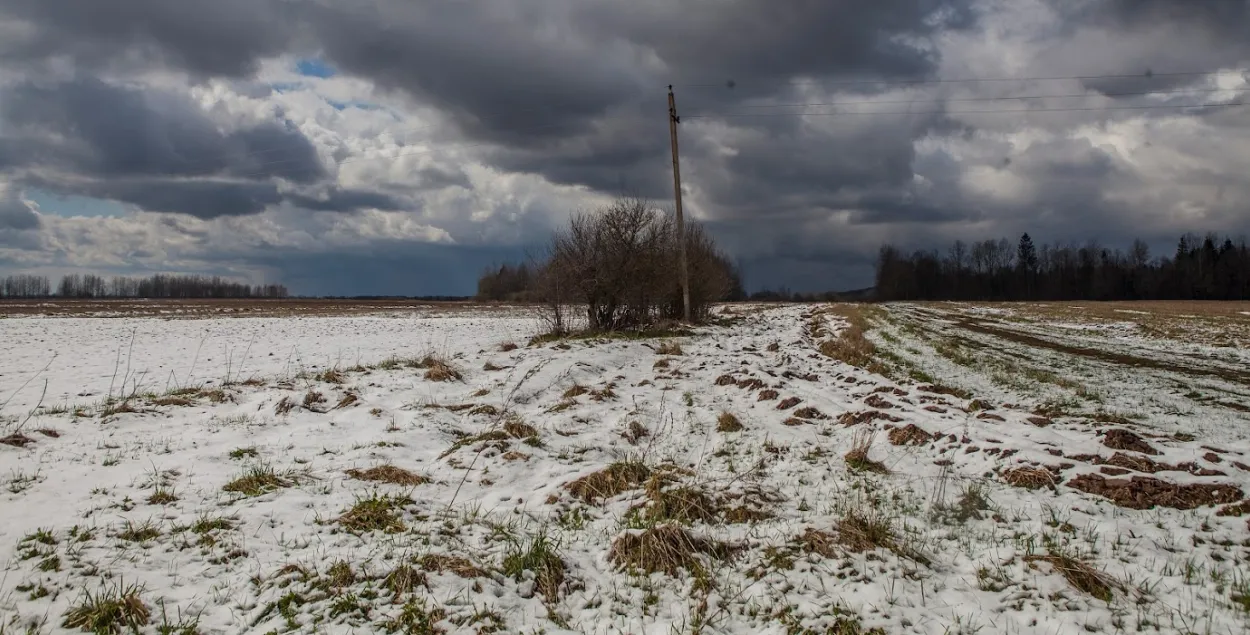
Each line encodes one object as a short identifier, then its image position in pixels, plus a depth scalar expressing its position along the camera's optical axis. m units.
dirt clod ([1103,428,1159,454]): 6.48
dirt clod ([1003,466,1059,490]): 5.86
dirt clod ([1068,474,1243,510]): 5.23
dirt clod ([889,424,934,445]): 7.37
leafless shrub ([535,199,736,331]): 21.97
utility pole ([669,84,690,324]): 24.28
